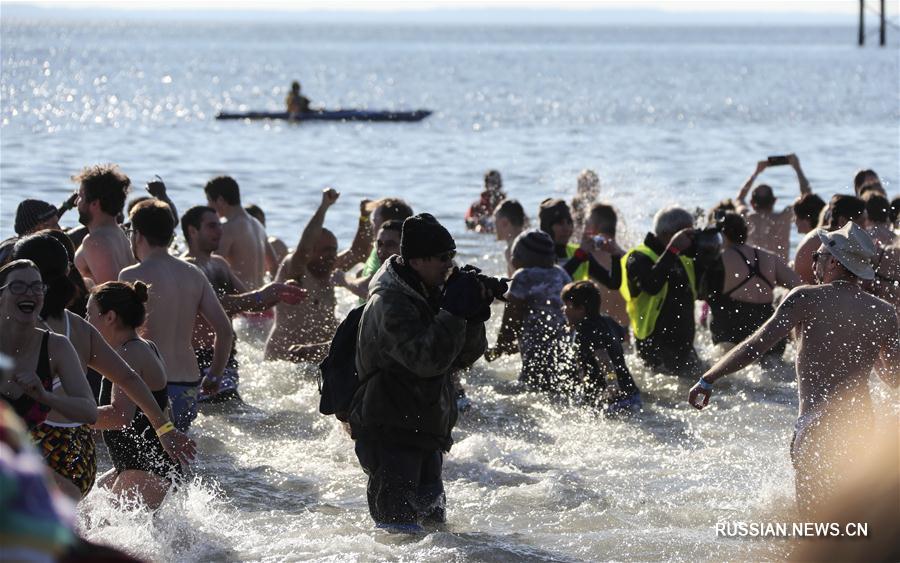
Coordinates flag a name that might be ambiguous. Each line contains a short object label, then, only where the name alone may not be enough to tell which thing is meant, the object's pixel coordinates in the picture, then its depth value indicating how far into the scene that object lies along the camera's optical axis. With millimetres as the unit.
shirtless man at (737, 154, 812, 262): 24641
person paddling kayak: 83250
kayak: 84600
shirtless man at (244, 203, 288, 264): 23641
